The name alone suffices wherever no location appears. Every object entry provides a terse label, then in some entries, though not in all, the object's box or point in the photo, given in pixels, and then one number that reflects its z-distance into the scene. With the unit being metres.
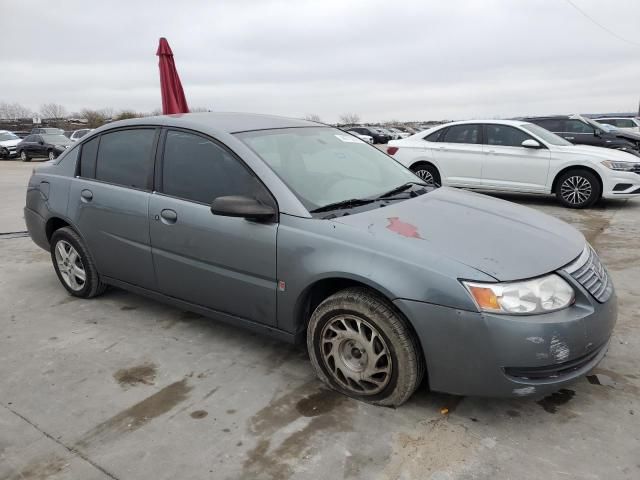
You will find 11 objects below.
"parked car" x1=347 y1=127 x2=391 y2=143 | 36.00
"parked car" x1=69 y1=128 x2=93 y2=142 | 23.91
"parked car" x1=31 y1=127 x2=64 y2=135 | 23.86
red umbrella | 8.27
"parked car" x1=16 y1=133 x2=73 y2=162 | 22.67
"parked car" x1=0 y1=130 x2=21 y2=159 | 25.38
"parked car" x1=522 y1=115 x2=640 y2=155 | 11.49
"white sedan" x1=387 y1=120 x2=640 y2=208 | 8.03
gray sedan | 2.37
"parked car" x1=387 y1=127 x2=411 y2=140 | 38.55
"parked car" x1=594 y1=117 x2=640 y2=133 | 21.00
